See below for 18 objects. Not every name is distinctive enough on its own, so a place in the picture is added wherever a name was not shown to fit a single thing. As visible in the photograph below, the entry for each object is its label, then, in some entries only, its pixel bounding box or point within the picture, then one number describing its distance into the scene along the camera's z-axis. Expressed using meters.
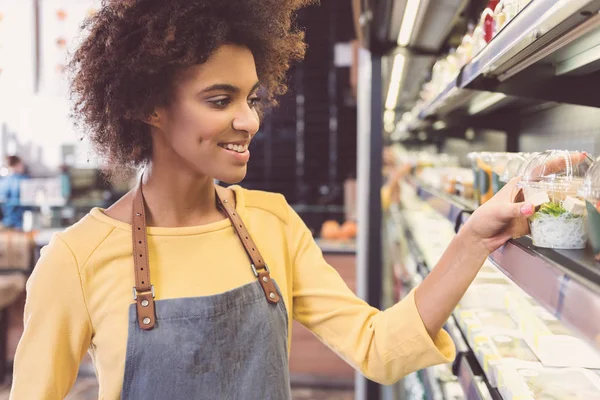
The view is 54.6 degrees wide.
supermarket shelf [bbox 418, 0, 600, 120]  0.82
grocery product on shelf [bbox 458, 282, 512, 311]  1.72
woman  1.09
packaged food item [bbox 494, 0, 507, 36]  1.29
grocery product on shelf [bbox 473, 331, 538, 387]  1.26
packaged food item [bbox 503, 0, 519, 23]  1.16
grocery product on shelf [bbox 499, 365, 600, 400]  1.10
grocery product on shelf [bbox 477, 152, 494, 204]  1.44
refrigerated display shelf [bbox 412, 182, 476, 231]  1.49
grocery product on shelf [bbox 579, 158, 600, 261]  0.75
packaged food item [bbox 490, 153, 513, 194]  1.34
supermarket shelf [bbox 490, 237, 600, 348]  0.61
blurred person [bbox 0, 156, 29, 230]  4.99
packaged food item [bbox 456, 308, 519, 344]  1.53
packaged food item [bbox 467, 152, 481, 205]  1.59
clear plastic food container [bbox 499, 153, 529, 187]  1.24
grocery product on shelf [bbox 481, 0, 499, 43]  1.47
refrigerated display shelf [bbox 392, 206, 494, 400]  1.28
